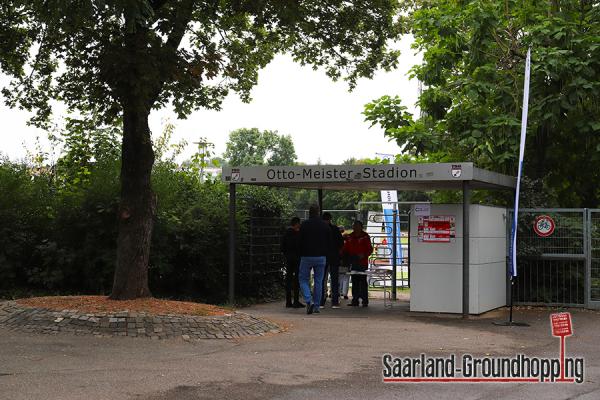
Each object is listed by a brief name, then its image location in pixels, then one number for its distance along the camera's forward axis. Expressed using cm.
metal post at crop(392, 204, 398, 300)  1836
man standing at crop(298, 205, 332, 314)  1546
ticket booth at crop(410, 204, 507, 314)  1555
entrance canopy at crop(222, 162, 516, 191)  1465
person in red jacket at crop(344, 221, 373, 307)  1723
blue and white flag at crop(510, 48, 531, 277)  1388
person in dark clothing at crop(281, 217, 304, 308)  1673
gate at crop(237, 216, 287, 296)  1820
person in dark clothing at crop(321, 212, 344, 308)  1666
